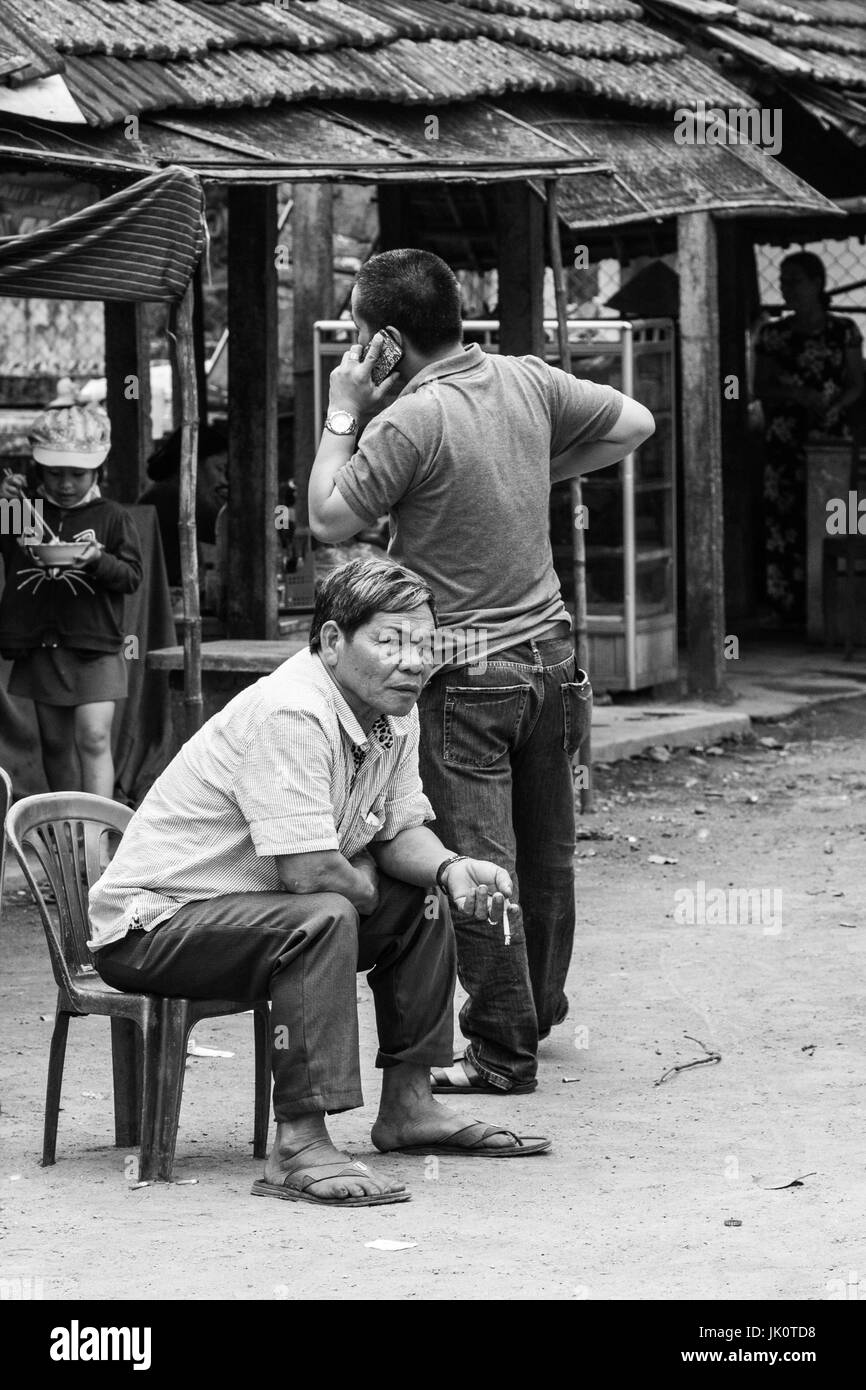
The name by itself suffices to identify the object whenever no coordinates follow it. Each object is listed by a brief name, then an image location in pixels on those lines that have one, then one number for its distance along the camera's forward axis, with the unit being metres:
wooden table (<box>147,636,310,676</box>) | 17.06
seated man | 9.06
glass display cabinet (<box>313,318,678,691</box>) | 22.56
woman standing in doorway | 27.84
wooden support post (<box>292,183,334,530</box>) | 30.85
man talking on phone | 10.52
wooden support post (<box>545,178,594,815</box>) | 17.80
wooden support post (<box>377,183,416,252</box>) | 25.28
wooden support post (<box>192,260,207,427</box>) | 23.90
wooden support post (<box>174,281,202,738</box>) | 14.38
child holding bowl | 15.66
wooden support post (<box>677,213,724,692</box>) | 22.87
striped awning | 13.04
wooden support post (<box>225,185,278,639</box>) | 19.45
